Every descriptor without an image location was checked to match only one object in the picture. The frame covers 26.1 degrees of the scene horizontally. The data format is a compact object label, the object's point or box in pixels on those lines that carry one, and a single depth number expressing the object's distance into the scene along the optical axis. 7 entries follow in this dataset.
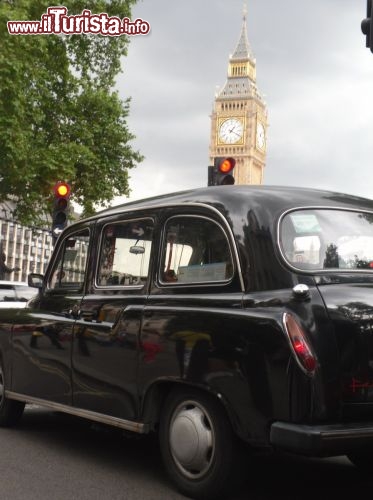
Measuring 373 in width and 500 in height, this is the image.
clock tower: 140.38
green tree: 28.16
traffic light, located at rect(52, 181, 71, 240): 14.10
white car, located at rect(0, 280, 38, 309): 13.27
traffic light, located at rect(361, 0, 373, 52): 9.12
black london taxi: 4.05
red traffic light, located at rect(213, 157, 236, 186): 11.93
